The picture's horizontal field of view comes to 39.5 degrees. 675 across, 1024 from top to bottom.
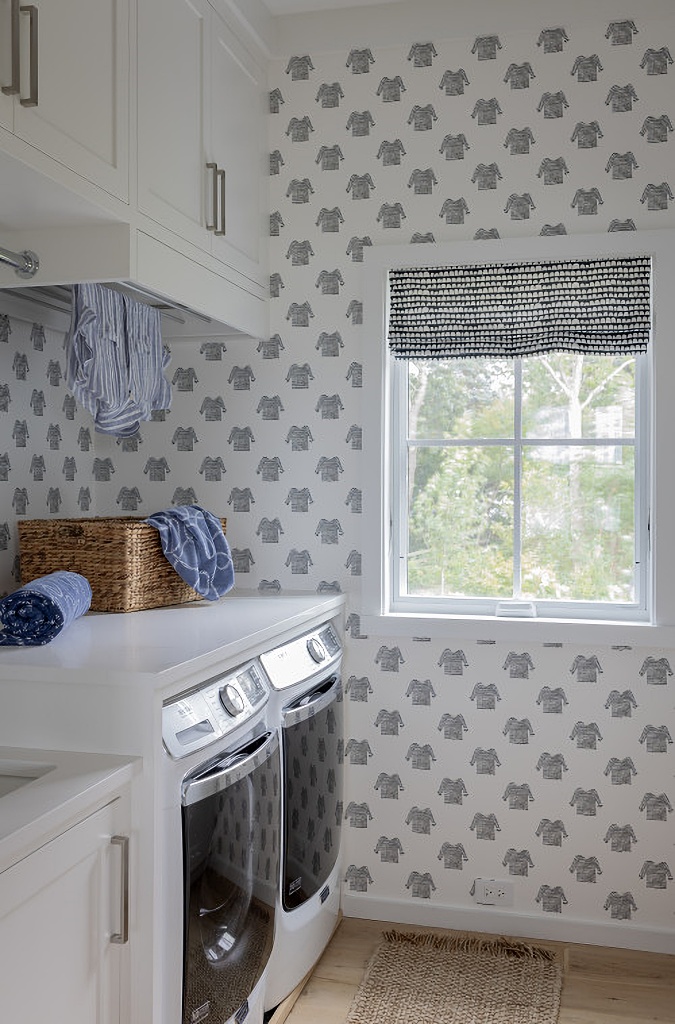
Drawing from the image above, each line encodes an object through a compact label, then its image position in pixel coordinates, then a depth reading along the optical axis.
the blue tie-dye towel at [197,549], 2.34
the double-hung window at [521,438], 2.63
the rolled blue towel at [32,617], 1.78
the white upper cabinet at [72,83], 1.50
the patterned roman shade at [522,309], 2.59
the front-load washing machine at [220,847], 1.60
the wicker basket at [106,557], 2.22
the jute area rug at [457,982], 2.26
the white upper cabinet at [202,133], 2.03
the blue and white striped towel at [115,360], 2.12
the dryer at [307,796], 2.16
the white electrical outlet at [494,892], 2.67
